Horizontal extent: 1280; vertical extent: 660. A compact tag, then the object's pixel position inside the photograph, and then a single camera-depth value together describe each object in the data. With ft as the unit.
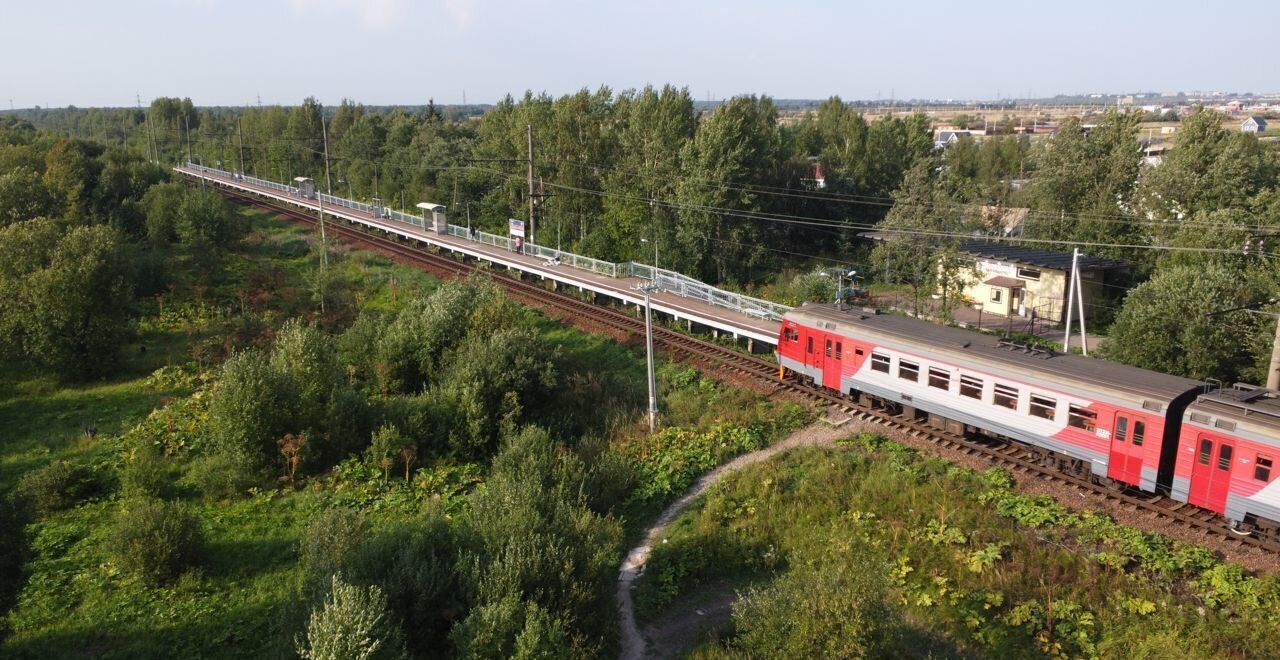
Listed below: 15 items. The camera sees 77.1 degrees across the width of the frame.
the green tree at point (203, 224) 156.78
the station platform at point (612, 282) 98.89
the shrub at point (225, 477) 69.00
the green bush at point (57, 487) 66.44
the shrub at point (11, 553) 45.88
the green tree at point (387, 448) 71.76
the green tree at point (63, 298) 97.14
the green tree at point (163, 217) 167.32
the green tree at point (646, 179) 141.18
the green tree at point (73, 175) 176.55
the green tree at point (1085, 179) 129.18
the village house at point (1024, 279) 108.17
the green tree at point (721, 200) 132.36
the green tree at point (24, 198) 142.51
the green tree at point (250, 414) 70.74
